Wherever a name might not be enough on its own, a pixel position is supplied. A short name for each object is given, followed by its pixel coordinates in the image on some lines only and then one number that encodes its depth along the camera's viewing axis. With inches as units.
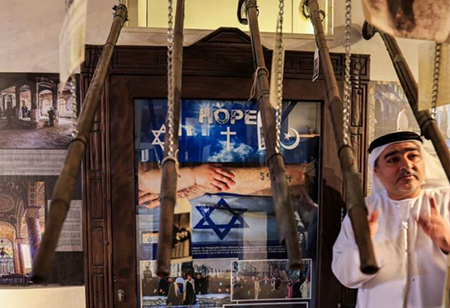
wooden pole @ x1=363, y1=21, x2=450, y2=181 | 24.4
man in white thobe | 38.9
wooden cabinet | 43.7
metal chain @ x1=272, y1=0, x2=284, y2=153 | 25.2
